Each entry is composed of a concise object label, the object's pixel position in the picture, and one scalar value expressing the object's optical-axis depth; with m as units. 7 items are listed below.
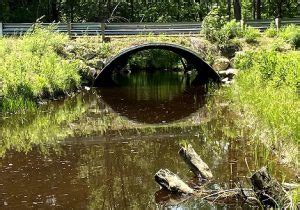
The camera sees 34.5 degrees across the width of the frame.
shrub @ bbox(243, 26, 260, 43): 25.80
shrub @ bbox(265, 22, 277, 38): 26.27
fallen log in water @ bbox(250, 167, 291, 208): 7.68
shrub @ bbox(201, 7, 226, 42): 25.81
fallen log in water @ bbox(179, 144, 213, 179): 9.66
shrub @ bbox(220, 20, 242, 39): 25.96
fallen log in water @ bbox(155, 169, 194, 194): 8.80
